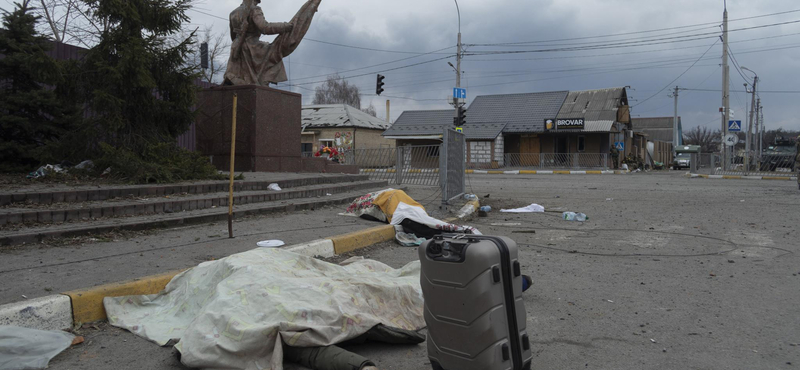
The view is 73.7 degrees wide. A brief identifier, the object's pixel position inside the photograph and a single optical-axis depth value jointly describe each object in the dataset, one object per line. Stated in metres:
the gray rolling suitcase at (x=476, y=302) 2.45
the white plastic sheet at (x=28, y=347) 2.79
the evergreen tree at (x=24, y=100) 9.34
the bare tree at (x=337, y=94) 71.19
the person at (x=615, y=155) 35.81
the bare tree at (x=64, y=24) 19.98
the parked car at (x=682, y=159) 47.88
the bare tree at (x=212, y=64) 36.40
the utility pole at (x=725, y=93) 26.91
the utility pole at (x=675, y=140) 49.88
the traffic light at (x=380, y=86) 28.93
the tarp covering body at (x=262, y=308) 2.90
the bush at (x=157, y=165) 8.86
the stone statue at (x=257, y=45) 13.82
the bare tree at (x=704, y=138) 100.69
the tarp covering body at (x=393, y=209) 7.32
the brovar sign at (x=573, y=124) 37.12
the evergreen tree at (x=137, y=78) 9.20
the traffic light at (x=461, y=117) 24.92
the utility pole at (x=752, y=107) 48.49
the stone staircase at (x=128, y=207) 6.08
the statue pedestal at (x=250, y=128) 12.95
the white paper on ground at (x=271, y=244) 5.92
